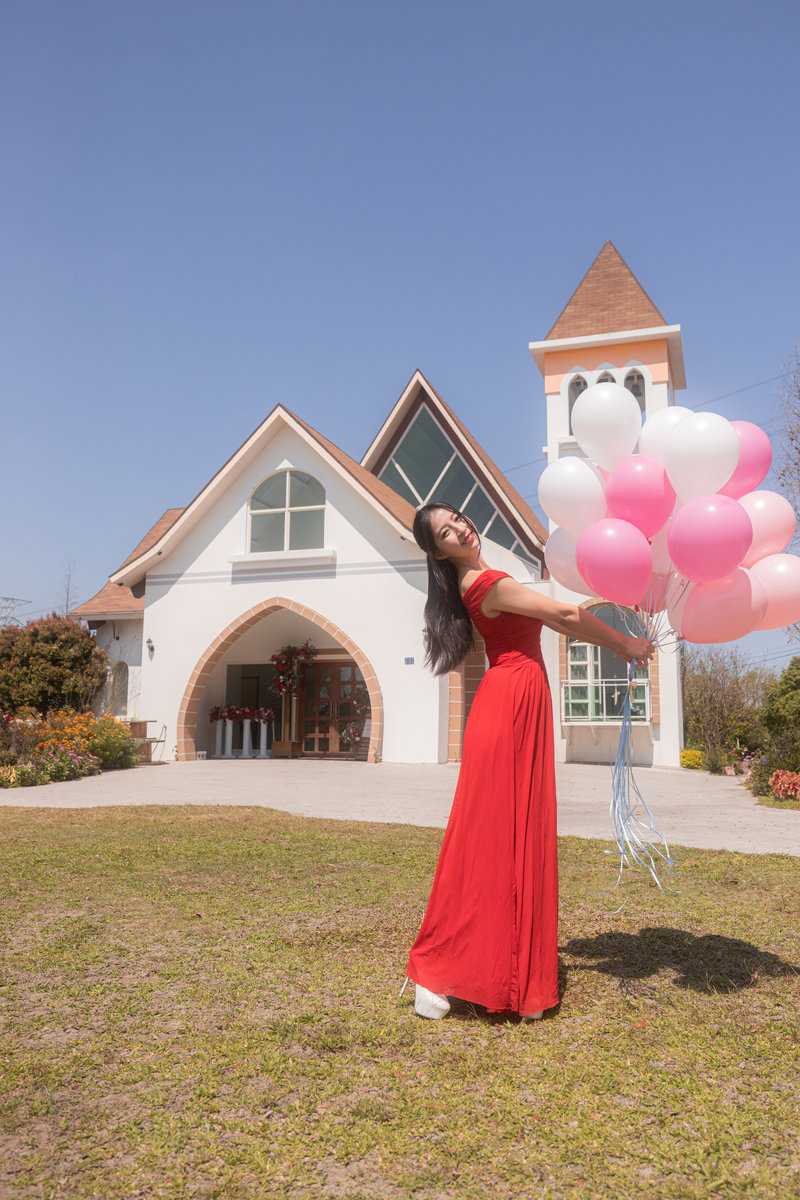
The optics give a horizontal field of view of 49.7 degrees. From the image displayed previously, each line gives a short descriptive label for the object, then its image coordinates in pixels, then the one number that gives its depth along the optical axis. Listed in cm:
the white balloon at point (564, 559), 389
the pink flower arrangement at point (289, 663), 1895
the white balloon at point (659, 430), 371
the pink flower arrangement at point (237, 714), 1892
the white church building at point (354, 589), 1669
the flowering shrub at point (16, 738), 1358
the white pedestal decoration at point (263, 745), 1902
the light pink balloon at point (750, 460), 365
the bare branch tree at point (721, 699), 2158
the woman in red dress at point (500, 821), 323
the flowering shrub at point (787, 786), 1120
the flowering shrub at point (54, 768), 1278
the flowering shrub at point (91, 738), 1413
